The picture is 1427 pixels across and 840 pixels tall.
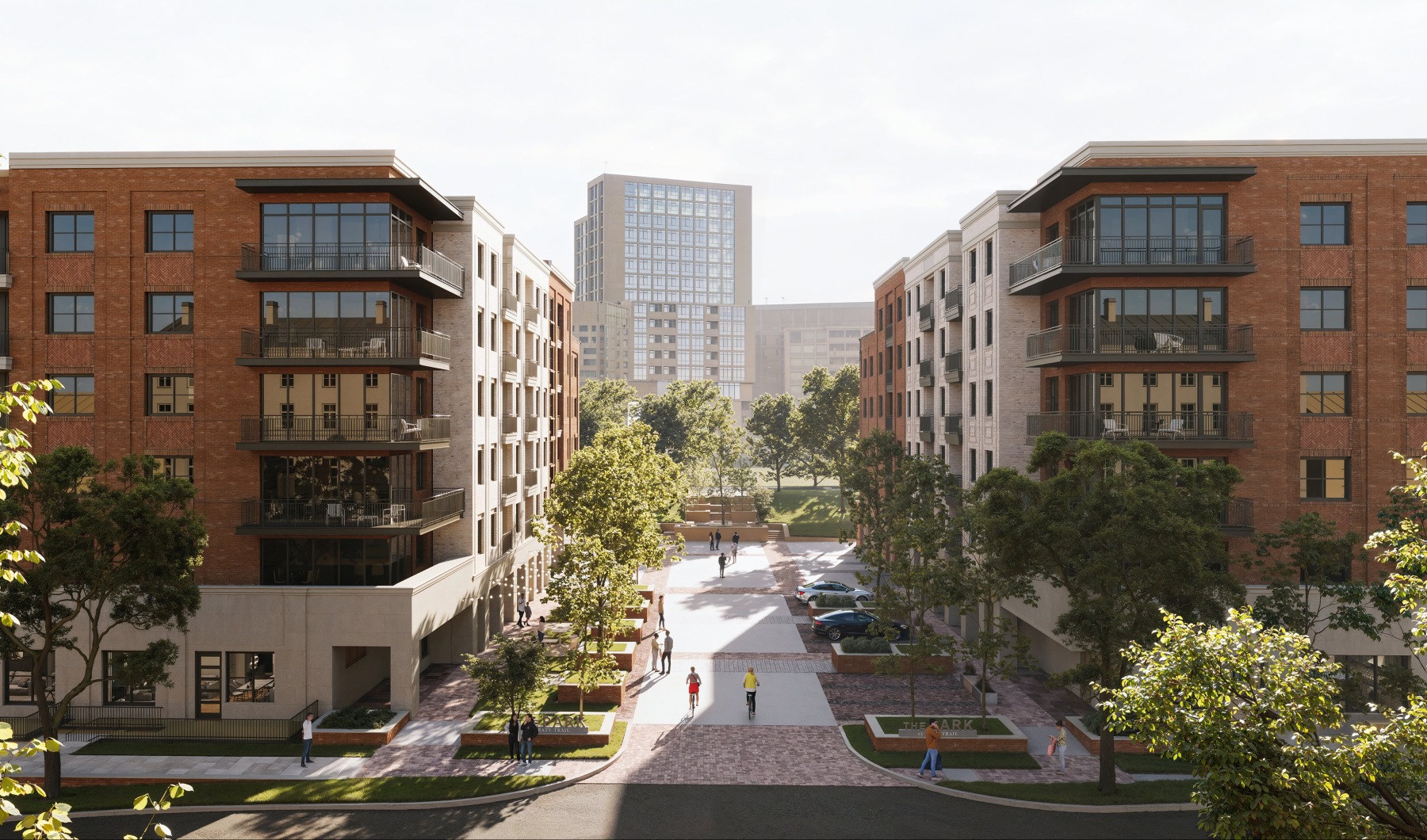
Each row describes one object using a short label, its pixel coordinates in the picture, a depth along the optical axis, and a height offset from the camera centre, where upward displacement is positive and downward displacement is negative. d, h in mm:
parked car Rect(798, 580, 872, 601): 50959 -10130
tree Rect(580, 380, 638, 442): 95438 +1832
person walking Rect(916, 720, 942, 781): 26453 -10066
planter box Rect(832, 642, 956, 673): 38500 -10838
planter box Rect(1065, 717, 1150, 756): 28531 -10721
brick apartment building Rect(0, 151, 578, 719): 32750 +3071
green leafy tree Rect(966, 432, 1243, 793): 25094 -3519
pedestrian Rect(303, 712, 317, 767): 27281 -10036
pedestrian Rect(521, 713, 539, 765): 27281 -10022
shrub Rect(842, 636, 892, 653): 39625 -10374
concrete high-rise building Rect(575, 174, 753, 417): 191125 +18234
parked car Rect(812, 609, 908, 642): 43906 -10389
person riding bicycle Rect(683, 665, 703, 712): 32531 -9981
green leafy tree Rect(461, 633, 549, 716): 28406 -8354
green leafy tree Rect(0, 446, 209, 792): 24828 -4074
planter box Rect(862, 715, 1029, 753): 28734 -10721
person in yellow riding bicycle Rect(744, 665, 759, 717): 32000 -10058
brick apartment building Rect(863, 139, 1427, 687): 32969 +4138
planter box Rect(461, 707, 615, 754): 28688 -10555
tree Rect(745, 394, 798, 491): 110000 -968
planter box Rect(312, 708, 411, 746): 28766 -10512
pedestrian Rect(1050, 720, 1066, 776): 27391 -10312
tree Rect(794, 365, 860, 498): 99062 +596
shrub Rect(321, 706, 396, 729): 29406 -10231
